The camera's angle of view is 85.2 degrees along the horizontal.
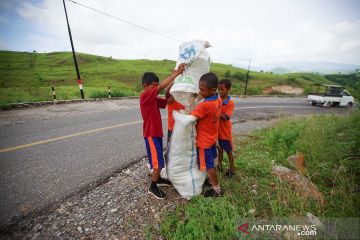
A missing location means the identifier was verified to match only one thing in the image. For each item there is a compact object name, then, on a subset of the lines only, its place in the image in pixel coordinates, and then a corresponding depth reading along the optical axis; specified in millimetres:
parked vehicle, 15789
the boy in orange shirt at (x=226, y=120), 3058
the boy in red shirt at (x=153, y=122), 2611
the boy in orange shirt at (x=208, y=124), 2408
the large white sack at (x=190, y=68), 2406
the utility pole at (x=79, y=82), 12602
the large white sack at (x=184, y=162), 2570
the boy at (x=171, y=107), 2824
